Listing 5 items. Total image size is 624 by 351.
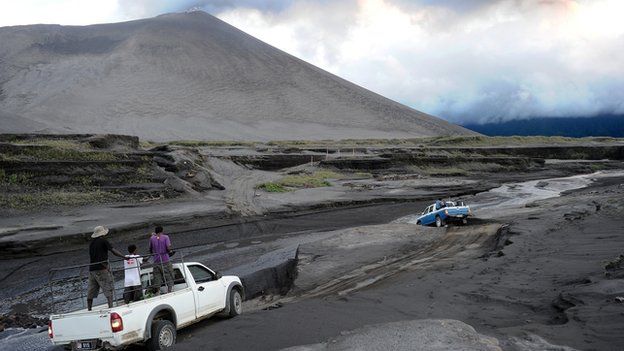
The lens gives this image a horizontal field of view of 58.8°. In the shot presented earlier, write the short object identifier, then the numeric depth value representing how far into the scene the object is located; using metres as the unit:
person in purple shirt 11.17
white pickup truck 9.37
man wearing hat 10.37
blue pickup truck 26.56
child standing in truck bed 10.45
